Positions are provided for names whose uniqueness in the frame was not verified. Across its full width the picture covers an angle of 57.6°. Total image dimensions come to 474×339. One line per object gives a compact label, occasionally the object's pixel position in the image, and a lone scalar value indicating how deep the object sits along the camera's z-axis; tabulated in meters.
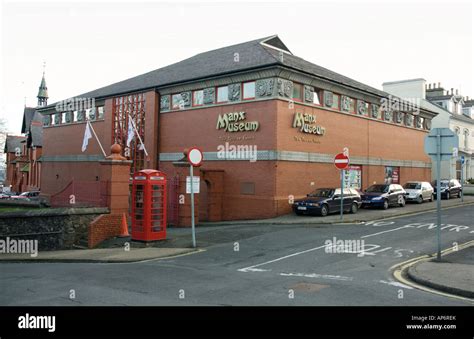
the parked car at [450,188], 33.25
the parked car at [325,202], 22.08
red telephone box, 15.35
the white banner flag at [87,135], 27.19
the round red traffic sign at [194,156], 14.67
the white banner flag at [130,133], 26.75
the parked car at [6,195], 41.59
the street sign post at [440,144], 11.05
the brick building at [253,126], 23.45
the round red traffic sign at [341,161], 20.12
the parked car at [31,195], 40.75
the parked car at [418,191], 29.50
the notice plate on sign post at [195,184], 15.77
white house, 45.34
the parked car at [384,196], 25.19
